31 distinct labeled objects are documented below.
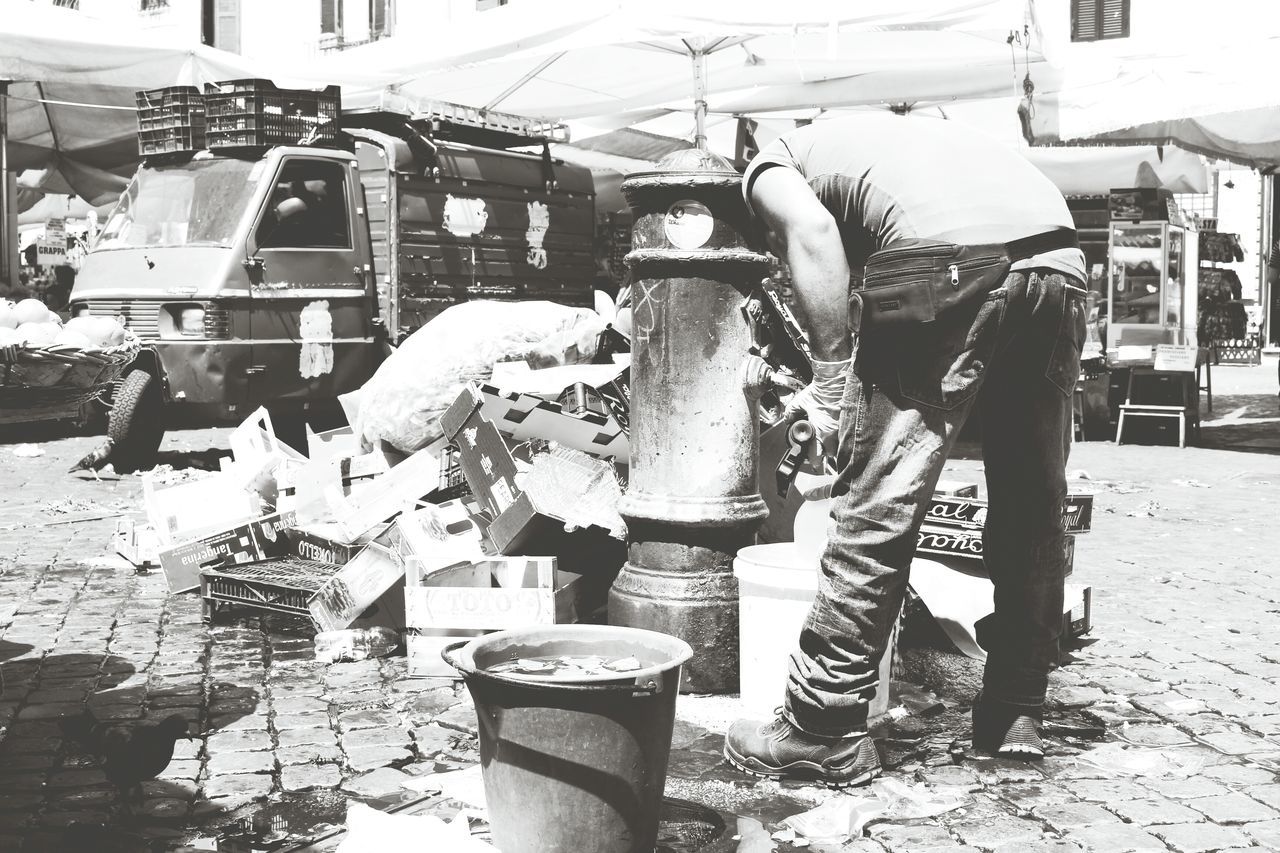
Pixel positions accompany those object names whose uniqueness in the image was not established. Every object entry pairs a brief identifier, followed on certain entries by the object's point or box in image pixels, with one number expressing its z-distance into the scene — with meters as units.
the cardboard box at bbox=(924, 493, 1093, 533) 4.32
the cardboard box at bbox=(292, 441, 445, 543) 5.08
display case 11.12
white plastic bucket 3.59
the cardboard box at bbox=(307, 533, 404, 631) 4.54
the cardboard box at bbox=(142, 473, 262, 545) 5.80
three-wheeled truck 8.66
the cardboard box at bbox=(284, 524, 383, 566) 5.08
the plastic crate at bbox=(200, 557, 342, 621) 4.73
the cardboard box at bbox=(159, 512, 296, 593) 5.37
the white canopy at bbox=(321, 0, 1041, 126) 8.17
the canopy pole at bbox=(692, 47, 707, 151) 10.14
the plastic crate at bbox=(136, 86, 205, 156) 9.23
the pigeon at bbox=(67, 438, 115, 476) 8.81
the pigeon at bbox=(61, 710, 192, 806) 3.04
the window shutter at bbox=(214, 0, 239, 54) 24.08
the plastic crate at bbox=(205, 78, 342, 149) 9.15
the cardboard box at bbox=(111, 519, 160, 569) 5.86
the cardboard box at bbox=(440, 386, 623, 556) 4.43
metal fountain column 4.02
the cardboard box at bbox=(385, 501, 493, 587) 4.33
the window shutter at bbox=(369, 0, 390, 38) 23.25
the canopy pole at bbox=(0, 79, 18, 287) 12.26
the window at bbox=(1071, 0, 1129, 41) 17.72
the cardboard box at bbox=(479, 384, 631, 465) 4.81
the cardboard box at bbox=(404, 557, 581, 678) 4.21
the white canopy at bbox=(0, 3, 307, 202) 11.64
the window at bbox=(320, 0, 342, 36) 23.56
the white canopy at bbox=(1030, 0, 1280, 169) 8.46
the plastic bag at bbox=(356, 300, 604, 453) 5.90
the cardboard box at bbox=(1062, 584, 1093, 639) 4.51
